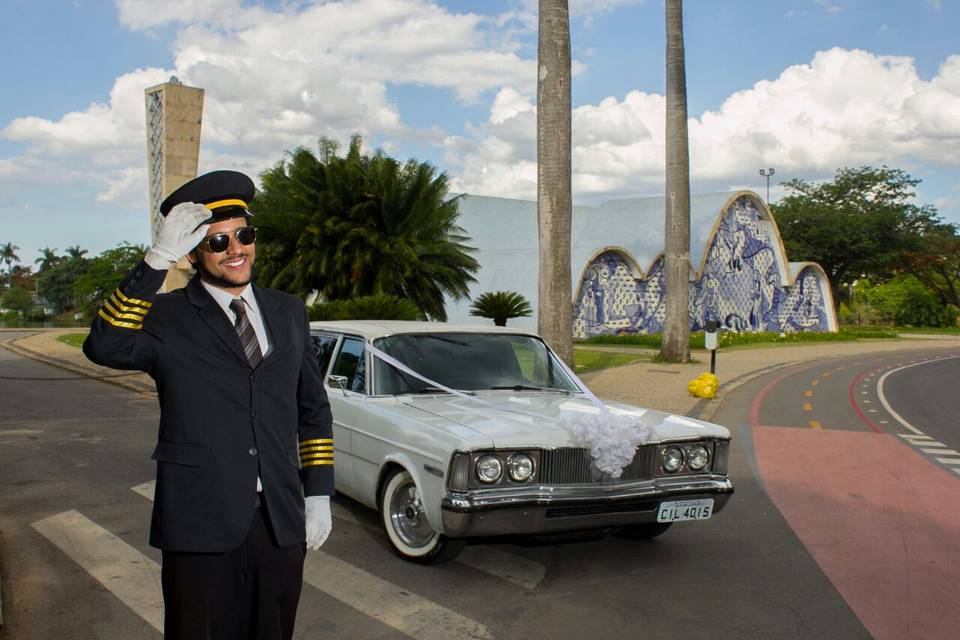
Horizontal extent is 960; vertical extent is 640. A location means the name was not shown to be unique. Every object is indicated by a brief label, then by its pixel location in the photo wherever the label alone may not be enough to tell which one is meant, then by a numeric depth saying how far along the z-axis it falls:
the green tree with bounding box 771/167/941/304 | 61.16
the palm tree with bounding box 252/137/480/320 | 23.19
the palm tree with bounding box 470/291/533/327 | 22.70
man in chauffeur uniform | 2.65
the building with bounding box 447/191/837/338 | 38.00
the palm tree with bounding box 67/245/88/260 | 124.62
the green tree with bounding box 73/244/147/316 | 59.56
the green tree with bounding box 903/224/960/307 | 62.22
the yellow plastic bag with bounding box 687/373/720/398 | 15.66
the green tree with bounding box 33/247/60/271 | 135.62
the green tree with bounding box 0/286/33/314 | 100.69
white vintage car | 4.96
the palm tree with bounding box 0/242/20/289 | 147.50
